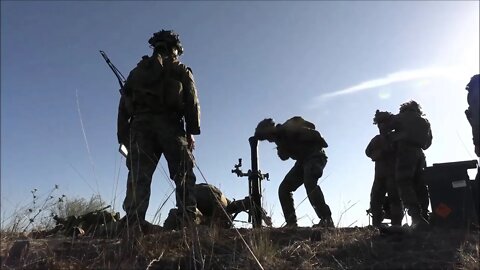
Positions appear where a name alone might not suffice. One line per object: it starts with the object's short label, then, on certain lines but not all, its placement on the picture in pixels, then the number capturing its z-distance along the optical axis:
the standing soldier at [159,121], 4.49
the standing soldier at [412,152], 5.89
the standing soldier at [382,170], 7.19
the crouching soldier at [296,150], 6.62
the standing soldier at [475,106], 4.64
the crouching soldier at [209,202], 7.40
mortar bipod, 6.30
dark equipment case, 4.86
